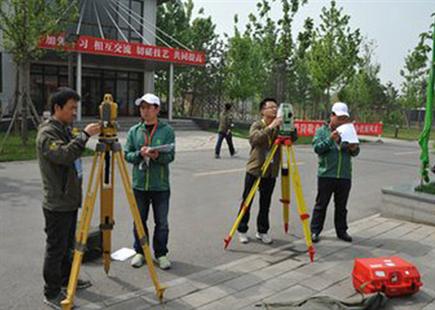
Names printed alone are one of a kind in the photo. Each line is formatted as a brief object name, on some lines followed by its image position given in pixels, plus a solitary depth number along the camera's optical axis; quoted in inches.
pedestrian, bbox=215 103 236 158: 554.3
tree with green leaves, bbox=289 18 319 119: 1512.2
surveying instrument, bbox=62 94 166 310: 143.7
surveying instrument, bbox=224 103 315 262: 198.4
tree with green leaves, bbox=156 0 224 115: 1200.2
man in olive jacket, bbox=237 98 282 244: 209.1
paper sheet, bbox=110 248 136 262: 195.3
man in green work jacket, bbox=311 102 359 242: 223.3
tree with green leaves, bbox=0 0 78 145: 503.2
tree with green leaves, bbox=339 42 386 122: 1267.2
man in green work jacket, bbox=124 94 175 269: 179.6
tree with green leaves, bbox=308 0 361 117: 900.6
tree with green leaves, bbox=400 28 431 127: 1295.5
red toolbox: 161.6
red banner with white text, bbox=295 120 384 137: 866.1
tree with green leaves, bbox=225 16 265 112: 1007.0
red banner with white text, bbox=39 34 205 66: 793.6
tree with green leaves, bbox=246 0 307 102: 892.6
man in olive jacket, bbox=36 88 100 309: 144.0
